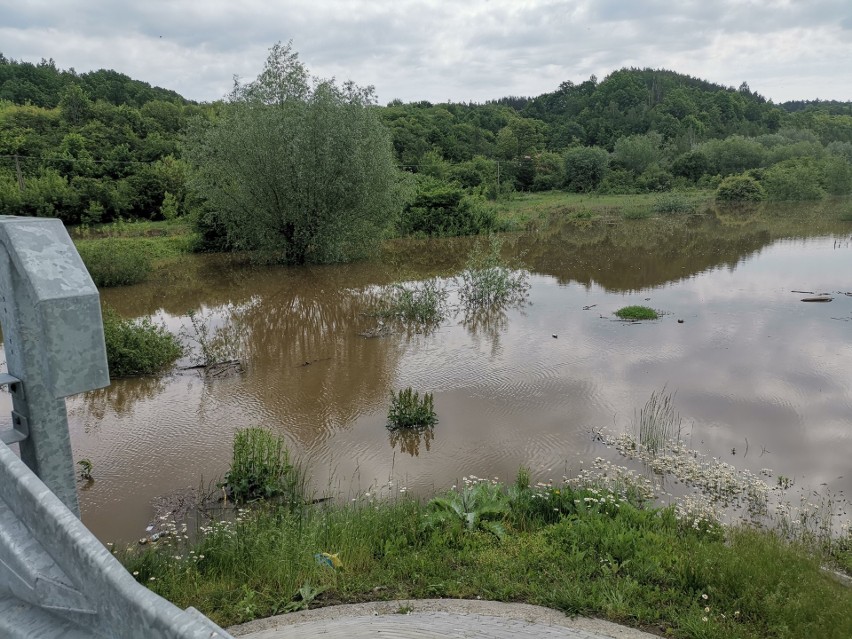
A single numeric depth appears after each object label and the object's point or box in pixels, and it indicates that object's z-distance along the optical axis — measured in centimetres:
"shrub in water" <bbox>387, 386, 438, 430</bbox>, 948
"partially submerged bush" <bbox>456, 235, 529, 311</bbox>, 1769
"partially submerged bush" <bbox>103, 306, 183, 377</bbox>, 1170
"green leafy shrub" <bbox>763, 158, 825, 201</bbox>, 4931
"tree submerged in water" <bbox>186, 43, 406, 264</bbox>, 2156
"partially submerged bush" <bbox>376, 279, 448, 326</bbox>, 1580
